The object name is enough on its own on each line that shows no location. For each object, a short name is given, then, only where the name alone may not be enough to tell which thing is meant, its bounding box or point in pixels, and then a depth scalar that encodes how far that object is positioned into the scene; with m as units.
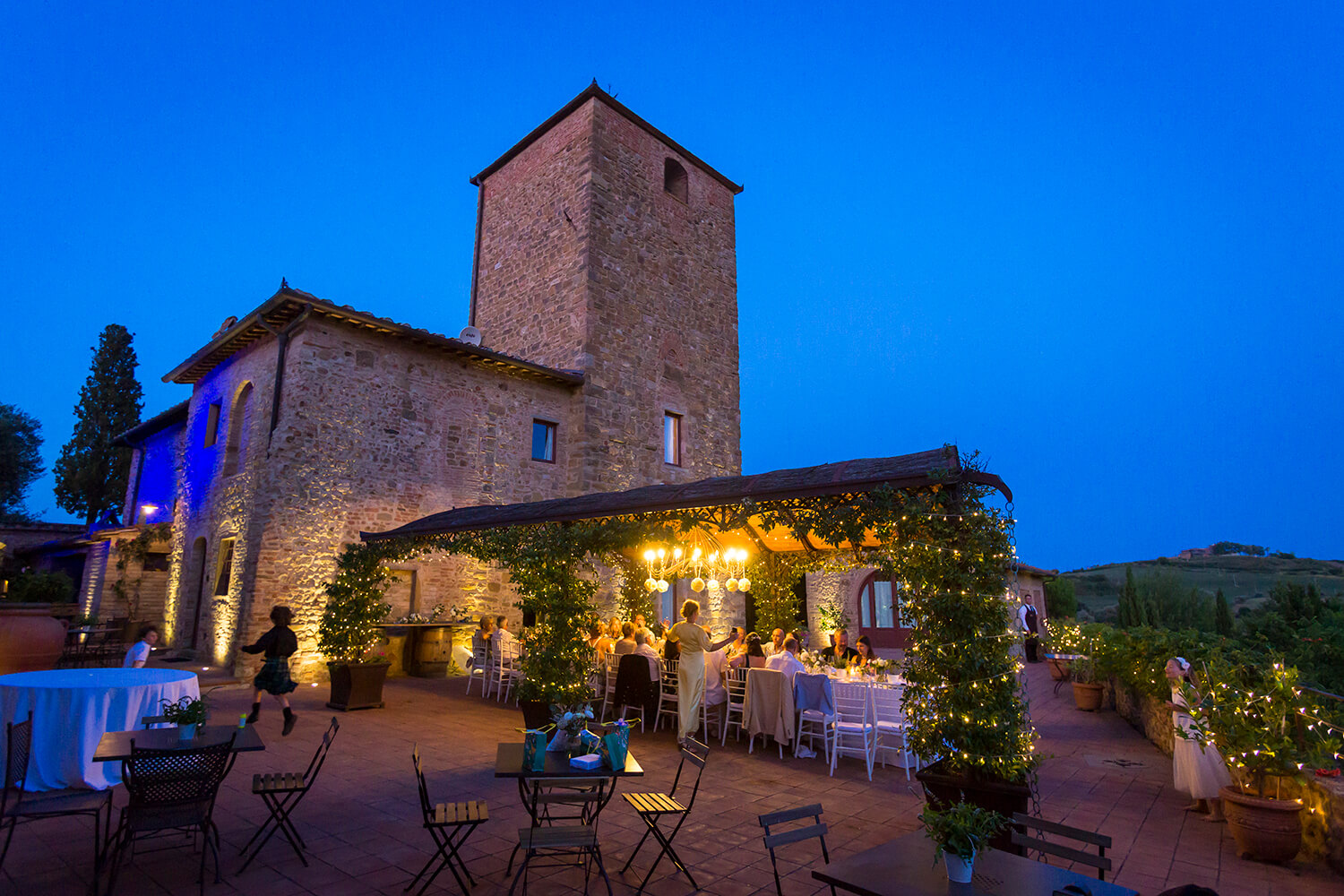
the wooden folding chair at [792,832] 2.71
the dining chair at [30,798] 3.26
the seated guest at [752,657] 7.59
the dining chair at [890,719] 6.17
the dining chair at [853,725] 6.16
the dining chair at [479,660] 9.64
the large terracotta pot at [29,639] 6.49
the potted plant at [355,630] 8.36
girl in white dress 4.79
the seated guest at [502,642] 9.30
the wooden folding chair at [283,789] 3.73
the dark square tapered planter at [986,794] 4.02
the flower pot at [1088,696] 9.71
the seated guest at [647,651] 7.92
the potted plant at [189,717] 3.98
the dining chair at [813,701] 6.56
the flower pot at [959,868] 2.31
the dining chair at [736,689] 7.39
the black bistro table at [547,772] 3.46
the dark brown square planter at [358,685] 8.30
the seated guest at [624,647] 8.20
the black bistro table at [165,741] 3.55
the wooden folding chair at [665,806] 3.50
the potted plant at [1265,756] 3.96
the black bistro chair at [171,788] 3.22
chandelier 8.97
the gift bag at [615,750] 3.64
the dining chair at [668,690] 7.82
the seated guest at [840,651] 8.26
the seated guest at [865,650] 8.40
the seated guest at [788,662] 7.01
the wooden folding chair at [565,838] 3.06
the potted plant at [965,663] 4.11
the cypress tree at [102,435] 20.31
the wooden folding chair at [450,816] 3.19
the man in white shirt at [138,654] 6.29
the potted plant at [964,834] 2.30
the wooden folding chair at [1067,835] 2.56
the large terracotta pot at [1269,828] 3.94
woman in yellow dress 7.10
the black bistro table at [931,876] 2.29
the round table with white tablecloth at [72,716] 4.34
